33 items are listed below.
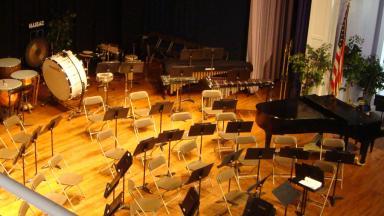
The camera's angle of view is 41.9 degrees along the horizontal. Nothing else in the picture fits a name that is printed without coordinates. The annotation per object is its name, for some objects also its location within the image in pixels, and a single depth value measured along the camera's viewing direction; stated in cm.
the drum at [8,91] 1059
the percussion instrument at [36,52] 1343
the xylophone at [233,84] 1223
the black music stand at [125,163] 709
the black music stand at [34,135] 816
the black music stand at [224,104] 1003
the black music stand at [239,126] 880
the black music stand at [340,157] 784
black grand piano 926
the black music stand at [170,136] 800
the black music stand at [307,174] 711
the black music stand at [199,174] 702
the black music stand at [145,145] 755
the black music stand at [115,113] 900
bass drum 1096
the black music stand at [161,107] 941
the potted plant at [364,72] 1162
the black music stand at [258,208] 591
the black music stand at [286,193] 670
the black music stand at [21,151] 782
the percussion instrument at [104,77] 1198
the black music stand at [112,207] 613
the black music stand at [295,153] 793
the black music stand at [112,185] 689
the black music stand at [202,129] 842
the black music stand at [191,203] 608
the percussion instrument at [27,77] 1118
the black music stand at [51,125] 843
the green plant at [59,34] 1379
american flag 1104
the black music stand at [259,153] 779
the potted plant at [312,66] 1162
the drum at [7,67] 1164
